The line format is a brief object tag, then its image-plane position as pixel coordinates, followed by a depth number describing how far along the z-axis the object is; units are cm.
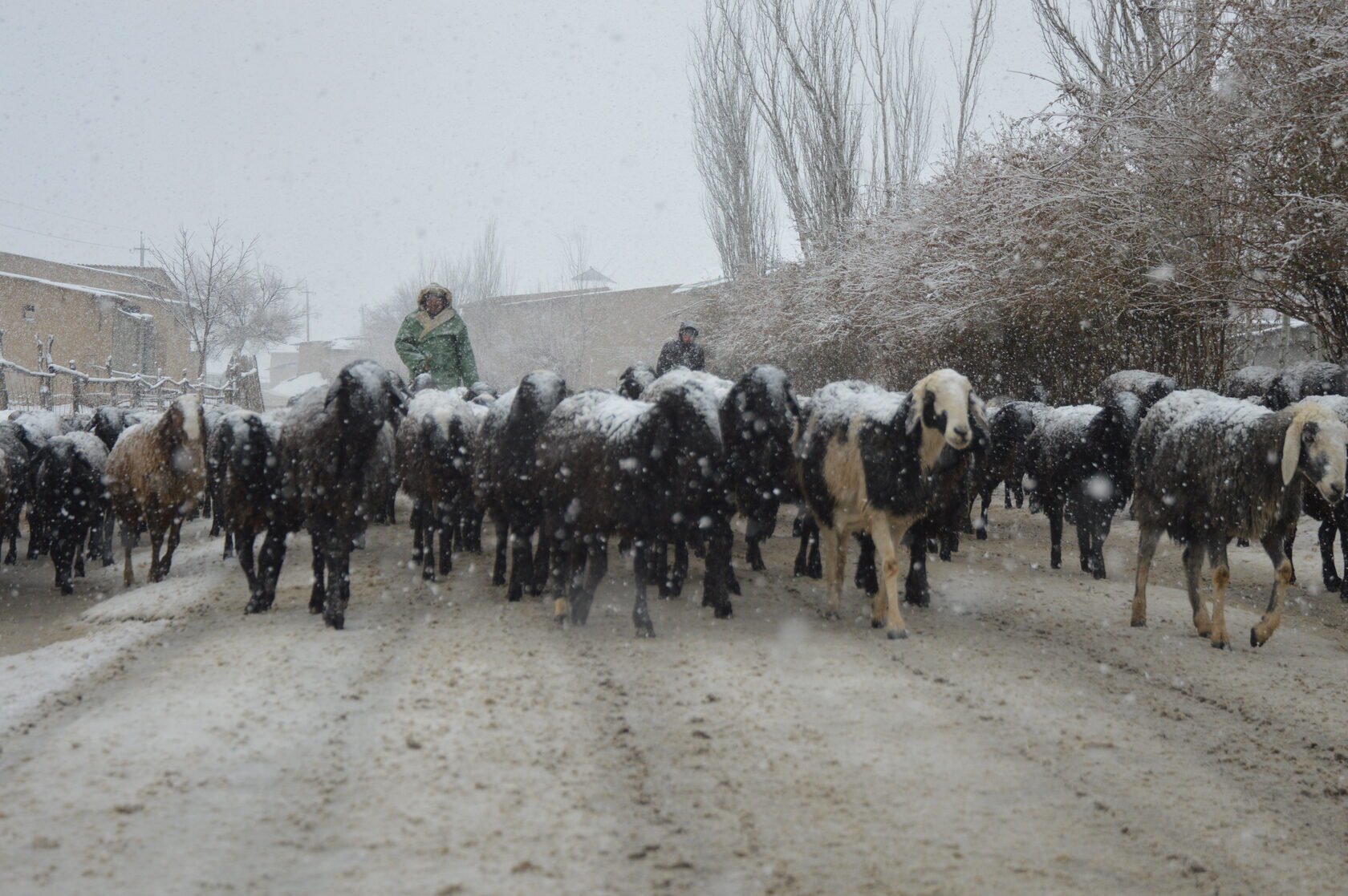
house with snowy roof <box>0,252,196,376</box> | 3541
